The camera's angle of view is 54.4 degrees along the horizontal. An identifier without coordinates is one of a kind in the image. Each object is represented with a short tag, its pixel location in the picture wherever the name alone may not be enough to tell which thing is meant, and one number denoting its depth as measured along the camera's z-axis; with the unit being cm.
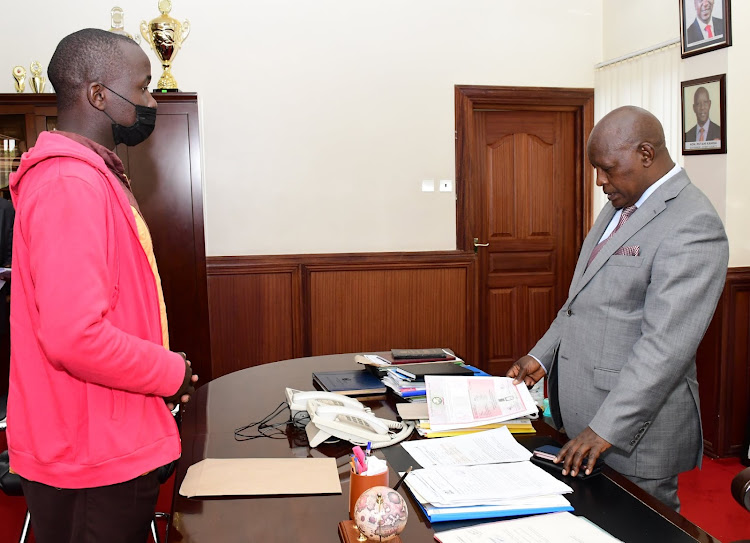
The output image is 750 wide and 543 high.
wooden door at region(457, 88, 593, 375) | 552
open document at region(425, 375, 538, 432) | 188
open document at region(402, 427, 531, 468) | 162
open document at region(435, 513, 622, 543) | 124
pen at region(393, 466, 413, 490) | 147
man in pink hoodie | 123
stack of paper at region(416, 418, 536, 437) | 184
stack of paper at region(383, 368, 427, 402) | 216
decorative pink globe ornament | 122
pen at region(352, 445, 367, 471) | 134
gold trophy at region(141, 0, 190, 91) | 419
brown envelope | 149
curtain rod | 459
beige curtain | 460
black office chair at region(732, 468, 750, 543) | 166
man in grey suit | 169
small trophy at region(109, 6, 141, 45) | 424
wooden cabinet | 413
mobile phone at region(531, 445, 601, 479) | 155
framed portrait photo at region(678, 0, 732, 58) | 374
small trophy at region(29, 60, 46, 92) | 436
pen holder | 133
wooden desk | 130
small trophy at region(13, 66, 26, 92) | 439
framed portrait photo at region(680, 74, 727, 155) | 381
